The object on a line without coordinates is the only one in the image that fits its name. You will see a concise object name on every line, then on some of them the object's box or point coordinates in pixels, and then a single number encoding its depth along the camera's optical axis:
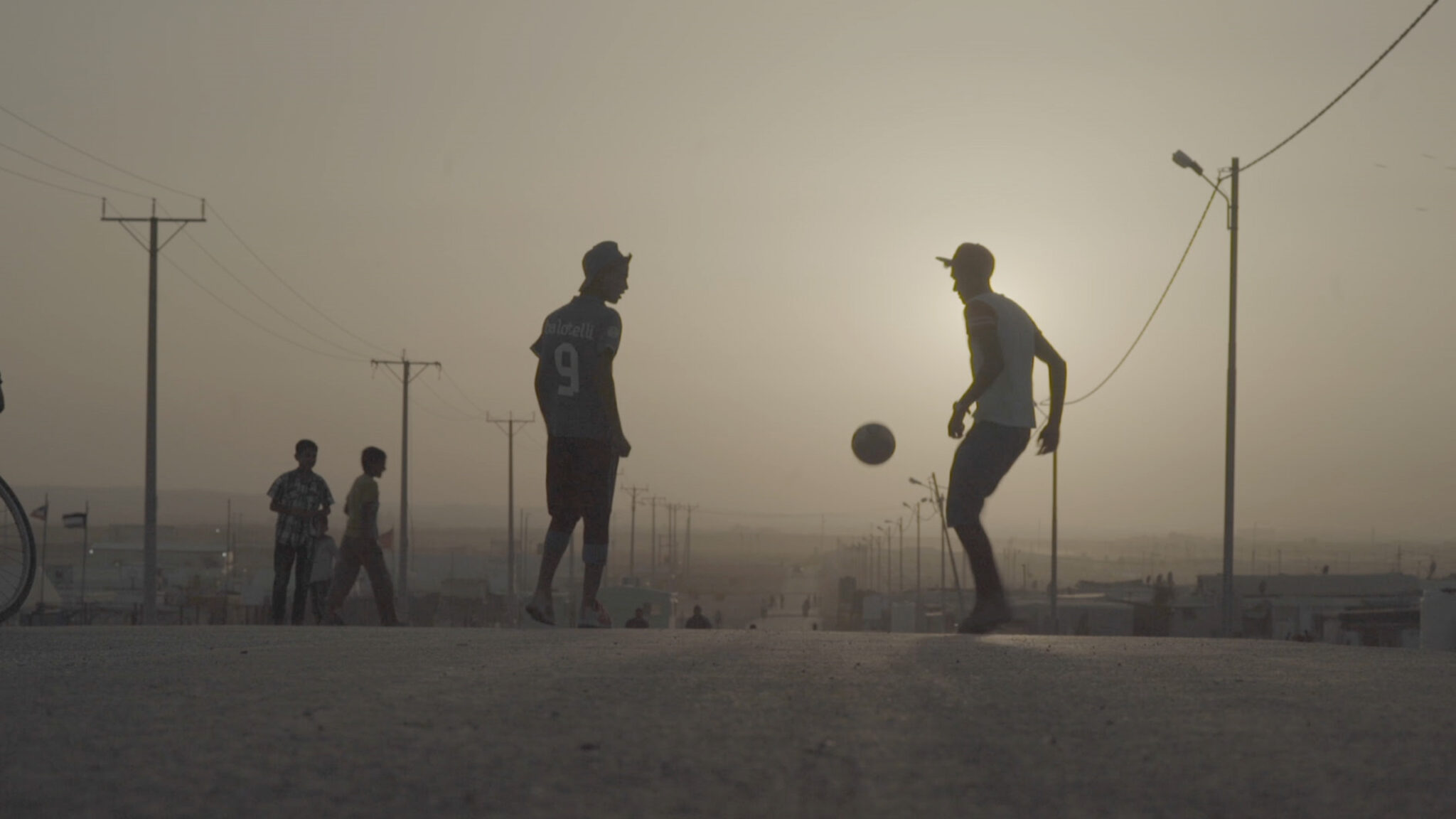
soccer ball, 15.13
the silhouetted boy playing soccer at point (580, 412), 8.77
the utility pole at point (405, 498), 53.62
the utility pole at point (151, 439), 39.38
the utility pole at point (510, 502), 61.08
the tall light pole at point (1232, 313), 28.91
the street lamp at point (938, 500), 74.81
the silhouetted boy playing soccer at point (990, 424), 8.19
